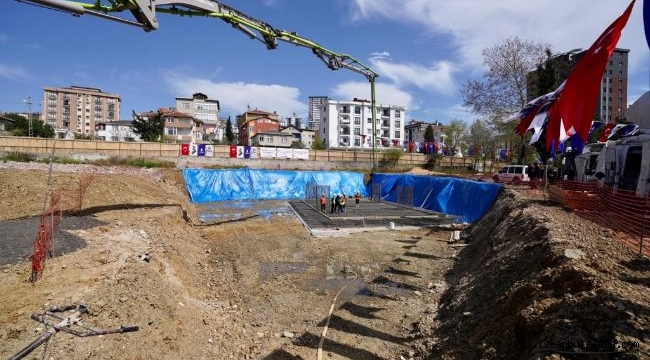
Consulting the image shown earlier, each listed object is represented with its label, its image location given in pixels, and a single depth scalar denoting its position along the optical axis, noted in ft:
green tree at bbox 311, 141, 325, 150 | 237.90
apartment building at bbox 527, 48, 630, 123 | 322.96
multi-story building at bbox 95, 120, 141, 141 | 274.77
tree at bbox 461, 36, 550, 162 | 113.80
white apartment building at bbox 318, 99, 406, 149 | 292.40
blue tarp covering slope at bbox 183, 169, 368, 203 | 94.84
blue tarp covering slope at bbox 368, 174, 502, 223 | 64.39
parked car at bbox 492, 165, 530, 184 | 89.92
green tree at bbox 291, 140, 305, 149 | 250.14
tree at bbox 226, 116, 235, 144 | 273.95
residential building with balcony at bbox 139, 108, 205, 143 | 248.32
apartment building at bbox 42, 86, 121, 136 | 357.20
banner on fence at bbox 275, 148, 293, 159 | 129.18
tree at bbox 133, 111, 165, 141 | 176.76
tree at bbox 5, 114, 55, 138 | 195.81
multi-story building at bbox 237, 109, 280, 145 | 277.85
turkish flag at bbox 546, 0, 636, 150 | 17.02
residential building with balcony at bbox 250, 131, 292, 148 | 233.76
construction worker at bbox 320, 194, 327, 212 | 71.87
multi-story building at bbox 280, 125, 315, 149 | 319.12
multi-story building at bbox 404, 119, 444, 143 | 388.37
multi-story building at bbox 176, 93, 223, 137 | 322.75
